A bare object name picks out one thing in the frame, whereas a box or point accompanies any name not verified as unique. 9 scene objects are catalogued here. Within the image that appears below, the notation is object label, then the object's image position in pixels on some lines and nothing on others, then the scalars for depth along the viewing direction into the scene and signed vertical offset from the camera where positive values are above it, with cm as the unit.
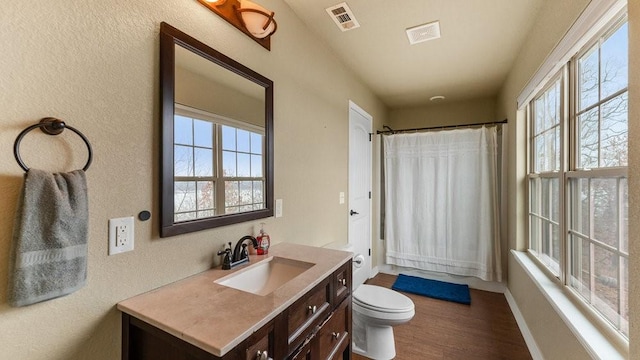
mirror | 110 +20
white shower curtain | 305 -27
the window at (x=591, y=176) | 112 +2
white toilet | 185 -98
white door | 289 -7
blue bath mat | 288 -125
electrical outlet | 93 -20
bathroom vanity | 78 -45
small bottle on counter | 150 -36
